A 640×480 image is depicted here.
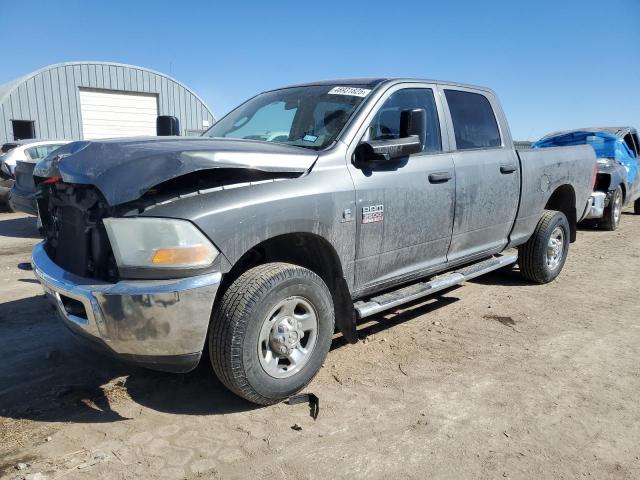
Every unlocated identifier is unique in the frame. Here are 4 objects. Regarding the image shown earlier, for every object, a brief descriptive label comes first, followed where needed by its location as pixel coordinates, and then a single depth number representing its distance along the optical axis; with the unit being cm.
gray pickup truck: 246
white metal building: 2027
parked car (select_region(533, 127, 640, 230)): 956
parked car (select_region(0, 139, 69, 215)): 834
